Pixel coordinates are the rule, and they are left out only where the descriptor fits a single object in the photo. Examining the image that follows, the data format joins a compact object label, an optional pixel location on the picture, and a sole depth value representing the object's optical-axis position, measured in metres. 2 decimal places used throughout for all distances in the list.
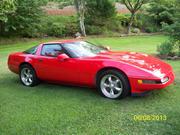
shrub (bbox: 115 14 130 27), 19.13
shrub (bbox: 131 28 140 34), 18.33
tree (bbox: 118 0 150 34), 17.30
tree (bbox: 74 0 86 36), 16.53
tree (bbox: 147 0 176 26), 17.51
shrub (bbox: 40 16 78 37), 16.47
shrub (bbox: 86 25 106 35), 17.33
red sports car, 3.75
